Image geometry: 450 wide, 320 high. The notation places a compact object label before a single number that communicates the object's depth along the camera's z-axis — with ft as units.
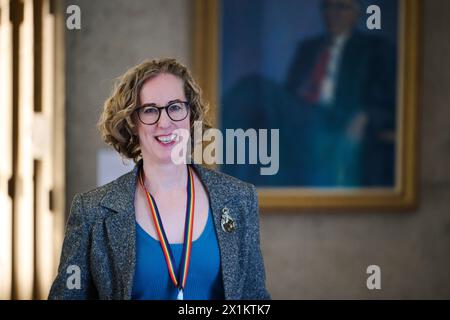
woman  9.72
